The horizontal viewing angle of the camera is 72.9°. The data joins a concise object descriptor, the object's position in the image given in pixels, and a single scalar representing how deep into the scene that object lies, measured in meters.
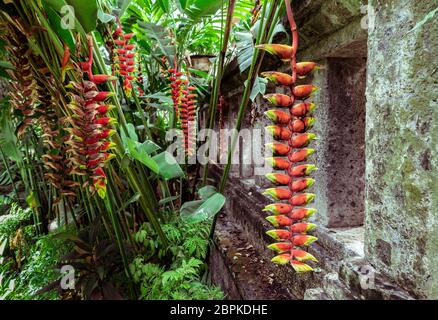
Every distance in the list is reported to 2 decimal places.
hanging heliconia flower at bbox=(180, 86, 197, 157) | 1.41
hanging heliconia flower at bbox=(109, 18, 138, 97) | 1.29
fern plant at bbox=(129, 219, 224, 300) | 1.44
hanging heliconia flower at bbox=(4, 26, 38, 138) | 0.86
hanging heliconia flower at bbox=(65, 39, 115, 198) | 0.66
